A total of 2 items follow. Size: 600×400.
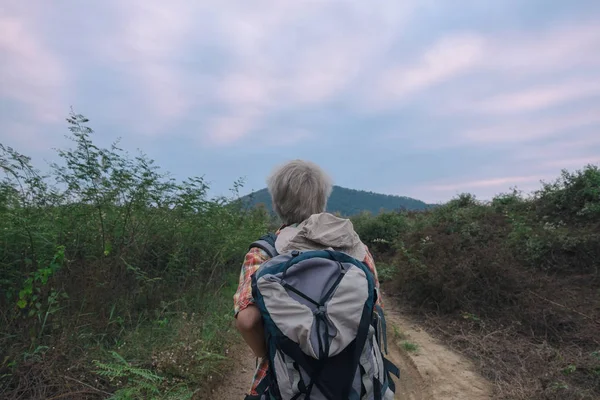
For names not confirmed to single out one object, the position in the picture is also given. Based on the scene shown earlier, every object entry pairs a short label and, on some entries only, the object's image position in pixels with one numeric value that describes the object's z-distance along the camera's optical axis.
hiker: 1.57
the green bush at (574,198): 7.62
